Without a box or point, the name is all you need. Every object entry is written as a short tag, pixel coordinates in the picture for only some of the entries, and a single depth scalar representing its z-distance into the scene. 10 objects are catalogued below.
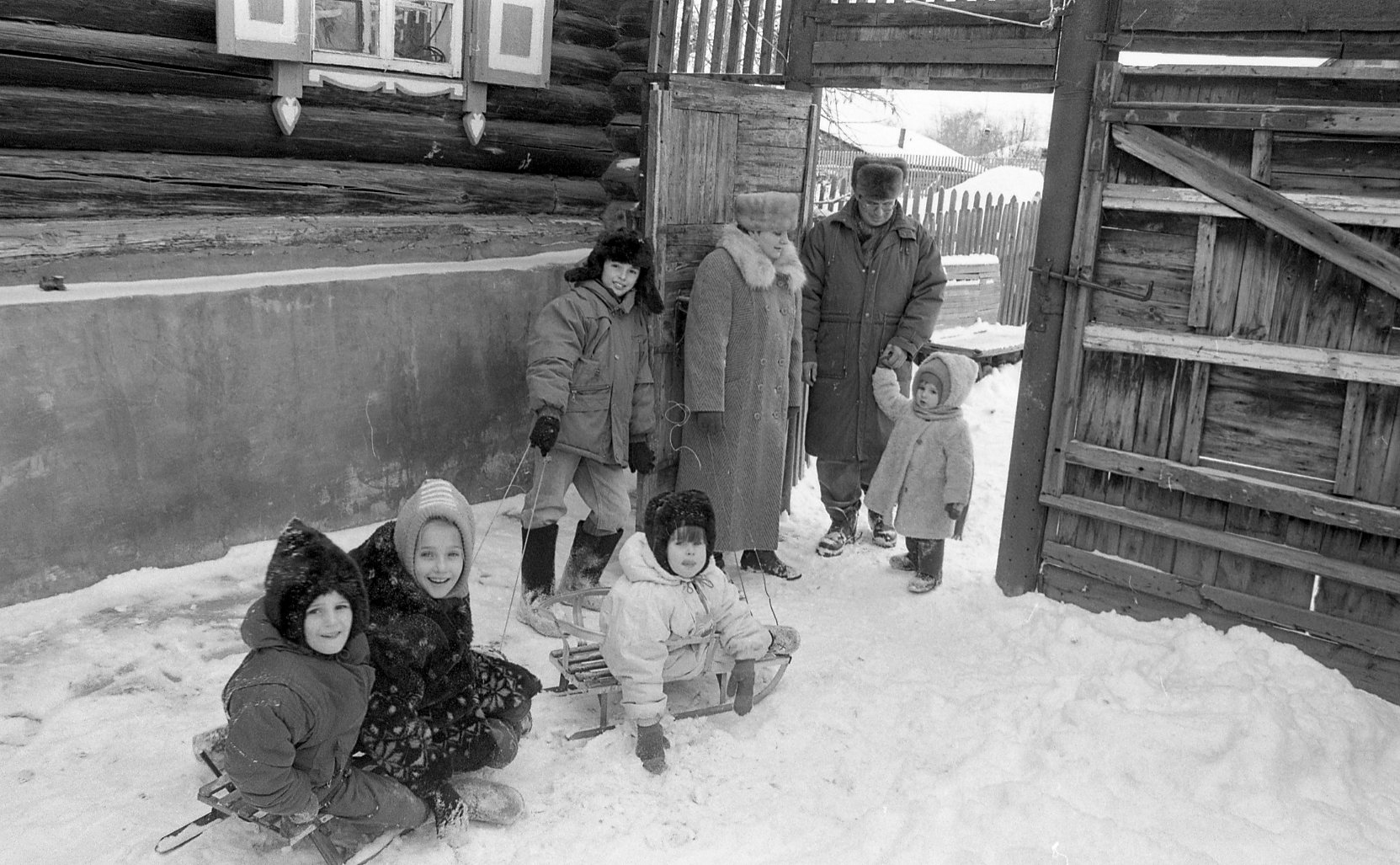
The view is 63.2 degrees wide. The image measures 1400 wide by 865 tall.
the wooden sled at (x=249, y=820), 3.09
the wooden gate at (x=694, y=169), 5.48
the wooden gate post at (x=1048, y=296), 5.11
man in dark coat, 6.09
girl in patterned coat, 3.35
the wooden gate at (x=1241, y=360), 4.55
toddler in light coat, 5.62
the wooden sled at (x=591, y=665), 4.11
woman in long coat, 5.50
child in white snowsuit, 3.90
